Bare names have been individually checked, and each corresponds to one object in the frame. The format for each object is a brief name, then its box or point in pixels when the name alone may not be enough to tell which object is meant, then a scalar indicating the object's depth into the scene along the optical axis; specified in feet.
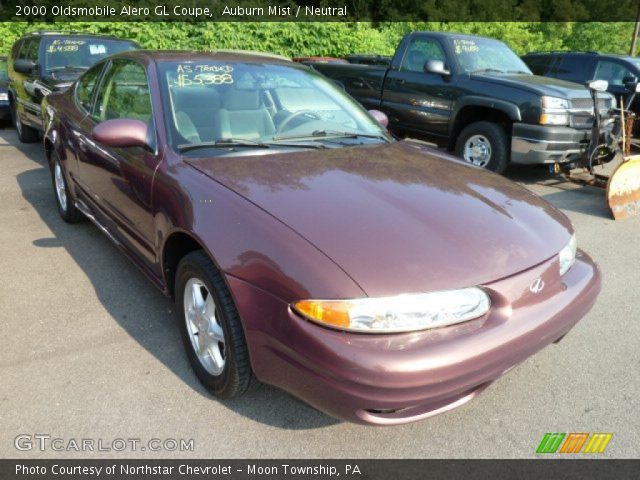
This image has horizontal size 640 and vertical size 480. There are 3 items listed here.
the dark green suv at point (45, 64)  23.06
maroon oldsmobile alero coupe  5.97
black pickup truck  19.94
